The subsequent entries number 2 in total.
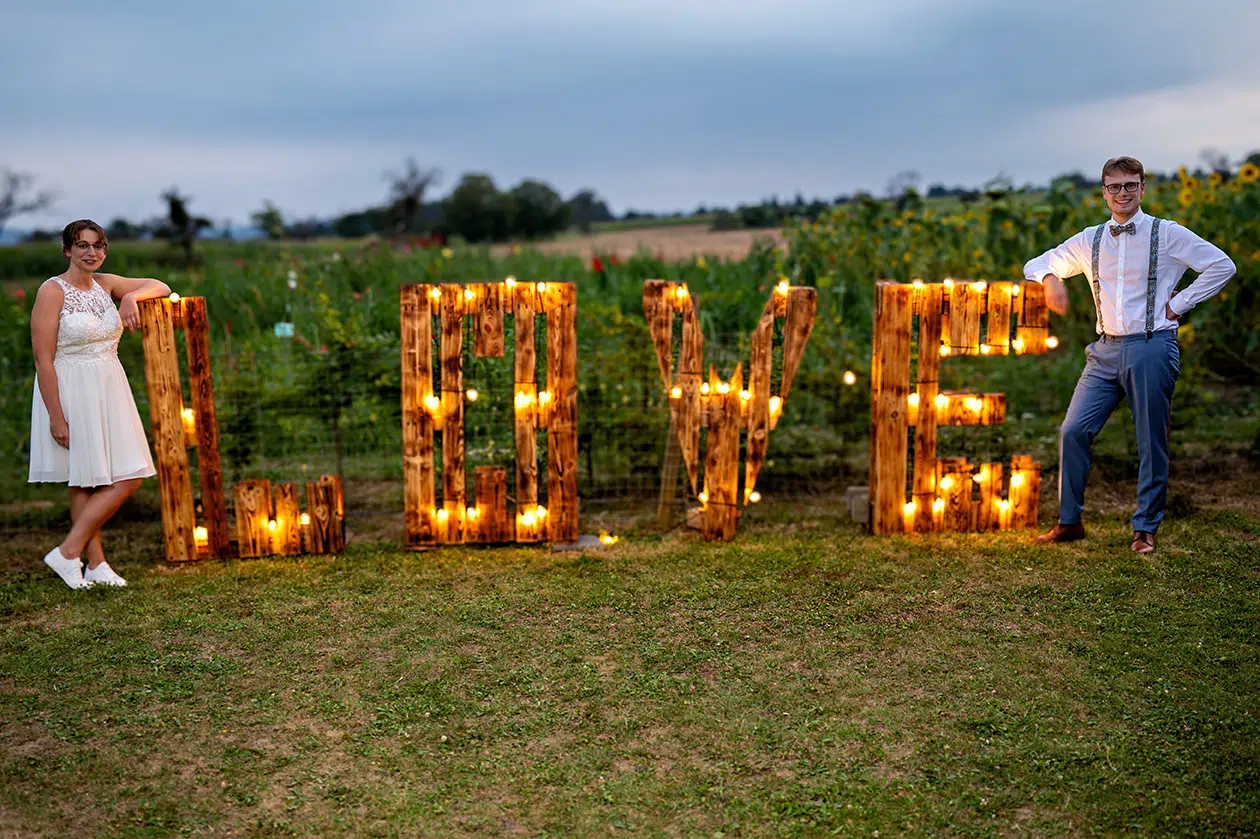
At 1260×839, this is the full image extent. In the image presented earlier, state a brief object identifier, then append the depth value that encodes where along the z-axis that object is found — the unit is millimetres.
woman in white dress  5191
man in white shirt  5164
